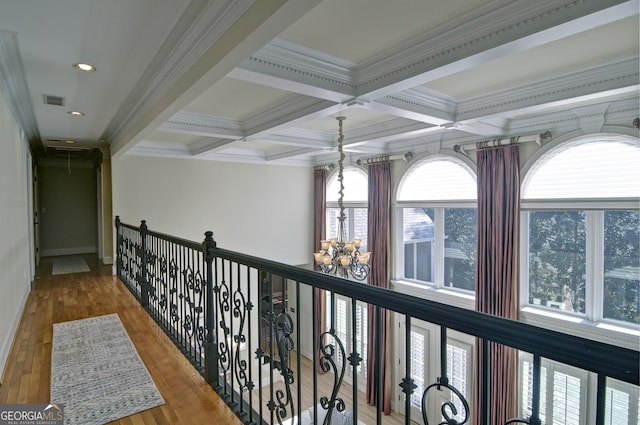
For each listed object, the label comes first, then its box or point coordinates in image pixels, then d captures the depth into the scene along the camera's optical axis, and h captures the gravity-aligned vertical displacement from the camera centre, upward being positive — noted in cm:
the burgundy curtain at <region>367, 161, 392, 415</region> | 620 -82
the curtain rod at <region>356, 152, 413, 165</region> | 612 +86
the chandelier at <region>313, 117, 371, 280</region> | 418 -68
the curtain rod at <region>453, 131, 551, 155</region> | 442 +85
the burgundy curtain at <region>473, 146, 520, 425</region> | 460 -72
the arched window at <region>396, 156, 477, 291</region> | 550 -32
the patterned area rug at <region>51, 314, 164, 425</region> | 207 -121
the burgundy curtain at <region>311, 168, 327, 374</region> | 832 -2
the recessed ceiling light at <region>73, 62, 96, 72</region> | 284 +115
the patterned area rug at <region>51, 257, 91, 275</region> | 621 -119
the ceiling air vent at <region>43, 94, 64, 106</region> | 363 +112
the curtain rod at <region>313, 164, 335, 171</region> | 812 +89
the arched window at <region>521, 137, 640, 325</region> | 387 -32
